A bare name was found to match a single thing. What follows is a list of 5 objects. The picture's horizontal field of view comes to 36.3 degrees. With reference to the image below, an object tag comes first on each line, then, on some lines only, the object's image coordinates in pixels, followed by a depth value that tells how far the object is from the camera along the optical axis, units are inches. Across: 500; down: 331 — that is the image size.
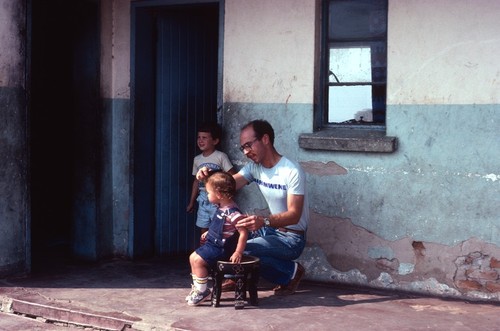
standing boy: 297.9
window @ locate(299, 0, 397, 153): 277.7
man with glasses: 256.1
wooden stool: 244.2
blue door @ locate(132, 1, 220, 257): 325.1
